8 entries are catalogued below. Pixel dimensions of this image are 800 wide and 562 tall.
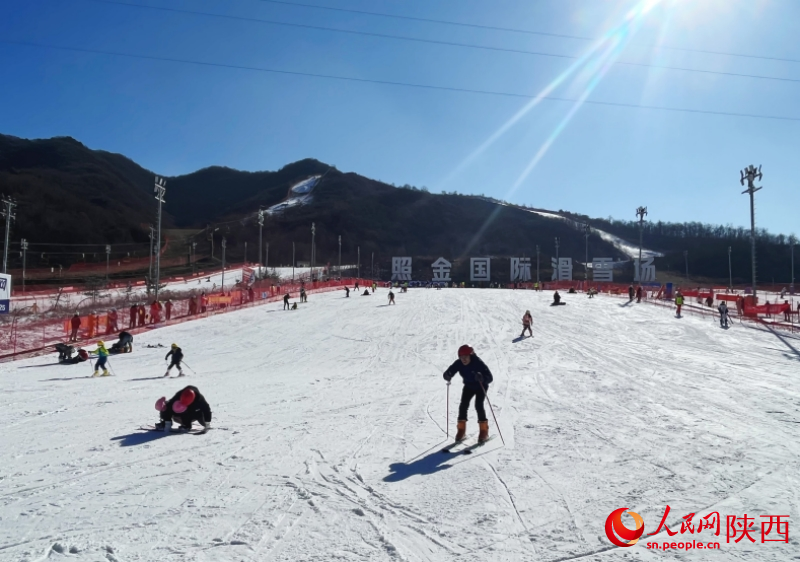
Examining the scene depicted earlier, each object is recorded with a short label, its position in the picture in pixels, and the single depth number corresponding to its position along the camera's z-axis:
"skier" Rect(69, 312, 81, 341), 19.70
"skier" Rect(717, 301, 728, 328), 23.31
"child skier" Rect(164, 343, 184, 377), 13.94
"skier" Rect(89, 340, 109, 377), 14.02
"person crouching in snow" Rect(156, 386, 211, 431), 7.56
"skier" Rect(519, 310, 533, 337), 21.50
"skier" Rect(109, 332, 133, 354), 18.05
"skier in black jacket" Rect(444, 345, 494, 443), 7.00
